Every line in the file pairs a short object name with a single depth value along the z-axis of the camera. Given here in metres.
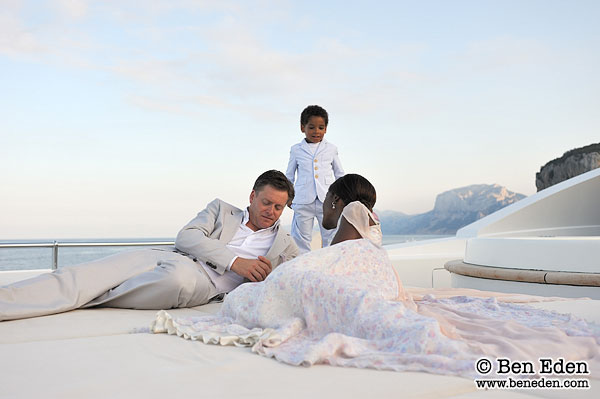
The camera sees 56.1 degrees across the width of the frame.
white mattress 1.00
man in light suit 2.04
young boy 4.12
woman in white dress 1.22
